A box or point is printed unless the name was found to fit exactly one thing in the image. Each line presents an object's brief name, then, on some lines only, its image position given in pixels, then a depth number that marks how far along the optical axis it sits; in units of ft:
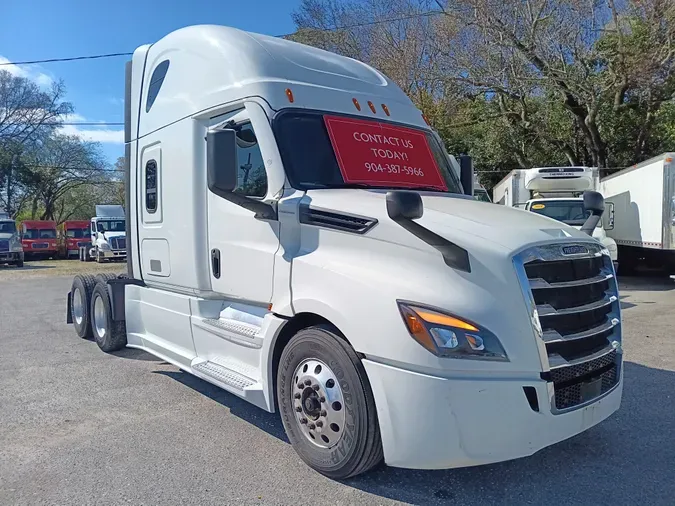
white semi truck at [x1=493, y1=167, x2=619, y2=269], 44.21
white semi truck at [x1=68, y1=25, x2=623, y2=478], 10.02
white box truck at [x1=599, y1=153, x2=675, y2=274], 40.70
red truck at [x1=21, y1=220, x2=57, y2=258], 108.68
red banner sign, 13.87
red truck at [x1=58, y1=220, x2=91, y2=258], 114.52
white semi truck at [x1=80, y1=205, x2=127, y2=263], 92.73
